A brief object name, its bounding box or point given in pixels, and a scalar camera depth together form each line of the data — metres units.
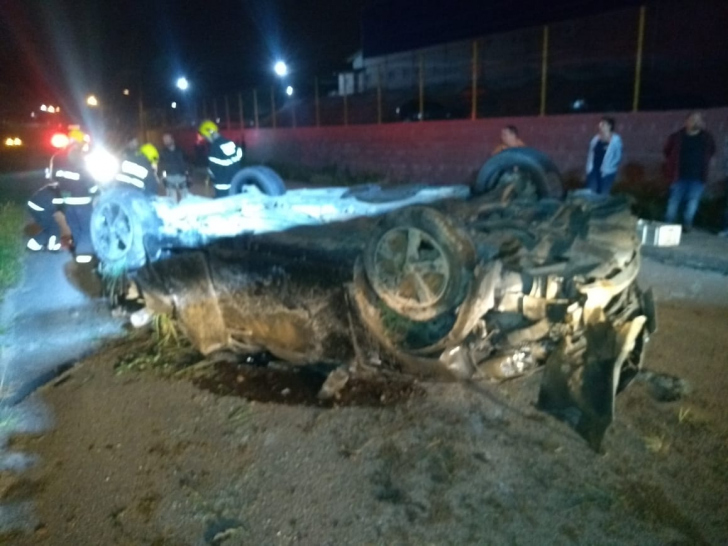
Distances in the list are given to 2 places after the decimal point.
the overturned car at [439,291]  3.53
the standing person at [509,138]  7.21
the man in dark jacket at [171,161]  8.88
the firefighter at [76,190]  7.64
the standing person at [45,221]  8.58
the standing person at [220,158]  7.89
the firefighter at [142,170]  7.03
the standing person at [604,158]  7.69
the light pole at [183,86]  31.65
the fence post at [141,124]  28.59
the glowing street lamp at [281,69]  29.99
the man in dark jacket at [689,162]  7.56
